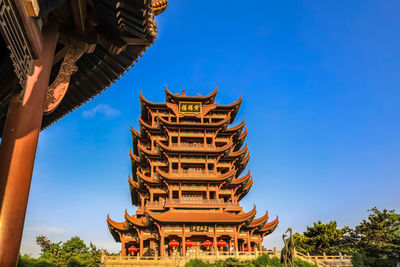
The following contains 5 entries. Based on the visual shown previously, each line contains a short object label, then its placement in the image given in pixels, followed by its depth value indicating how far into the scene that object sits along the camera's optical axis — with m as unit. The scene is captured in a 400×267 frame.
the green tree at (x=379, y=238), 25.67
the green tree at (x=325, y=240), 31.45
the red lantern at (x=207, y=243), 23.27
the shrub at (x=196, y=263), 19.66
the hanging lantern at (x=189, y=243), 23.02
